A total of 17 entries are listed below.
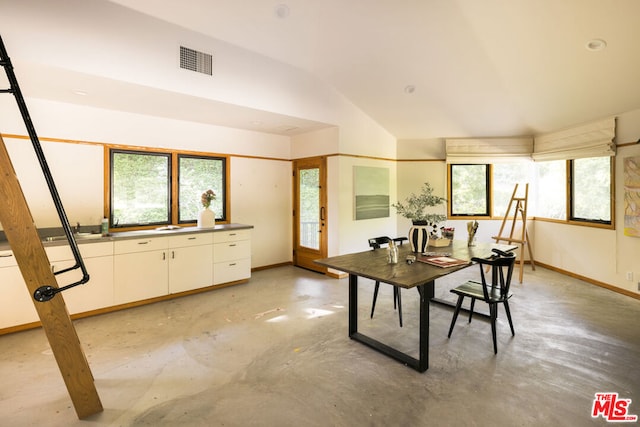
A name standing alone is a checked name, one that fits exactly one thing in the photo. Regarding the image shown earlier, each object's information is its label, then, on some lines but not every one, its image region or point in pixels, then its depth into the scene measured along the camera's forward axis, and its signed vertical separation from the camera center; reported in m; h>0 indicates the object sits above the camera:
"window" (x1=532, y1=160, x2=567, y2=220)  5.32 +0.33
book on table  2.78 -0.49
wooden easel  5.21 -0.18
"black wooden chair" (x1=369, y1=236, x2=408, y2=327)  3.39 -0.89
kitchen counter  3.33 -0.30
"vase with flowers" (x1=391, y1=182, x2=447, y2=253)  3.28 -0.17
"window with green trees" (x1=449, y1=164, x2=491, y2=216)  6.11 +0.35
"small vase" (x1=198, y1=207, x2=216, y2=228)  4.65 -0.13
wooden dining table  2.44 -0.52
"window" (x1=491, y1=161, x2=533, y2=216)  5.86 +0.53
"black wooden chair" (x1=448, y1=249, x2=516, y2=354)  2.73 -0.79
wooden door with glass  5.42 -0.03
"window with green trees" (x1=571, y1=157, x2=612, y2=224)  4.61 +0.29
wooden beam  1.80 -0.45
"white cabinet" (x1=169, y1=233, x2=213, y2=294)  4.12 -0.71
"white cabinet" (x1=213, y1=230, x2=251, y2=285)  4.53 -0.70
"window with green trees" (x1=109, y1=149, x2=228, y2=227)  4.24 +0.36
